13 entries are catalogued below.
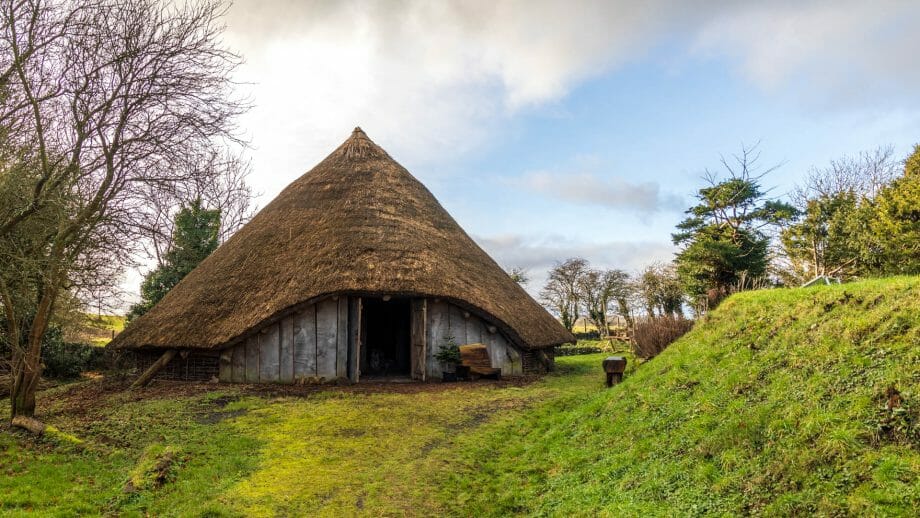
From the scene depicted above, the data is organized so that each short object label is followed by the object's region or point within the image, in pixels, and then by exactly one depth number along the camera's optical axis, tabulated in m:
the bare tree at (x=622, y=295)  40.56
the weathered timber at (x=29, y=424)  9.34
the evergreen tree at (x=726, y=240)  26.47
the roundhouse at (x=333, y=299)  14.43
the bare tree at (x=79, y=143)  8.92
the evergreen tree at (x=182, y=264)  23.56
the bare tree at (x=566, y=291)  42.75
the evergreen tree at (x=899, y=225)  18.81
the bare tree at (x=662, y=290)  36.22
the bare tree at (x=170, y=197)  10.77
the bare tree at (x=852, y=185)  29.70
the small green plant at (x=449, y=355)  15.20
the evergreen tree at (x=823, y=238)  25.19
